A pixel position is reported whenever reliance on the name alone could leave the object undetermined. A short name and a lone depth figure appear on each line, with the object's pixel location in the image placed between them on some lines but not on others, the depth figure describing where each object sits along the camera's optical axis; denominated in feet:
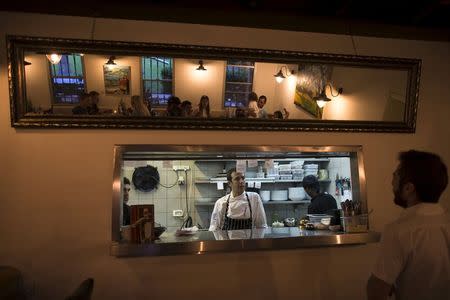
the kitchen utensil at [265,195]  13.82
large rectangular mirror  7.57
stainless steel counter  7.32
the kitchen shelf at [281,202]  13.71
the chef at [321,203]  10.60
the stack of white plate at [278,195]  13.94
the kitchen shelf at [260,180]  13.48
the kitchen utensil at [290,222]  12.09
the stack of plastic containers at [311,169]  13.16
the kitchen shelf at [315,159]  11.04
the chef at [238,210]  11.04
